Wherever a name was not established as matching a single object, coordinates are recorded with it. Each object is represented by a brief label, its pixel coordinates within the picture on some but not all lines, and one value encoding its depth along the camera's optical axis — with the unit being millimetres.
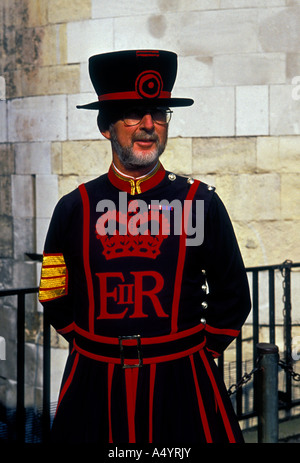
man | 2521
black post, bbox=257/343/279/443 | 3455
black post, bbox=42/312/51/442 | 3531
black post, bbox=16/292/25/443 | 3436
